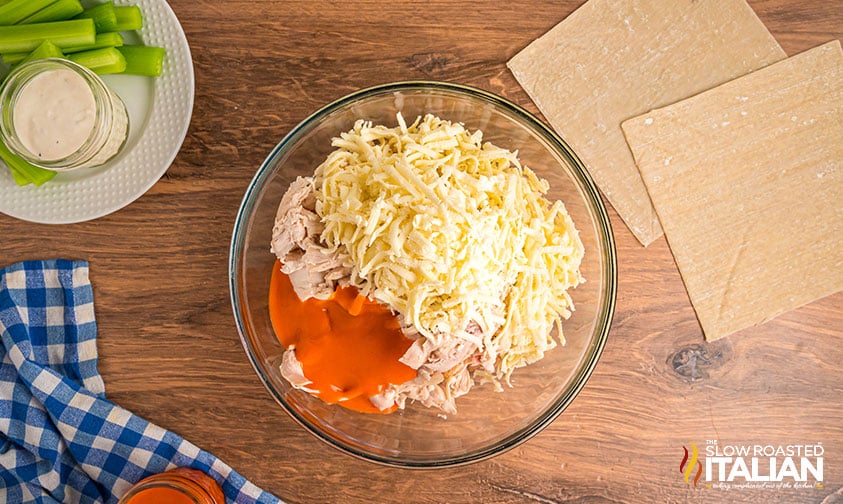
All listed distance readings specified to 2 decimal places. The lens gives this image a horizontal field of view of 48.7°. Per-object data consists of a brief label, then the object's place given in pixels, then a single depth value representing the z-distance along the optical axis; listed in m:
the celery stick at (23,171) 0.64
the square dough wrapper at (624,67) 0.67
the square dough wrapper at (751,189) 0.67
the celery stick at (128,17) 0.64
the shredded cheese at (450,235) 0.53
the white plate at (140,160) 0.65
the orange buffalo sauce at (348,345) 0.58
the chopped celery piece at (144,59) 0.64
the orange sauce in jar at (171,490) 0.64
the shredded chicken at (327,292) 0.57
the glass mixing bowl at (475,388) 0.62
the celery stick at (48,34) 0.63
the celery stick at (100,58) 0.64
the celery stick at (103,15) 0.64
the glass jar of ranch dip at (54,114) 0.63
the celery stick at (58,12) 0.64
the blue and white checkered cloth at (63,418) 0.67
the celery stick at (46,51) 0.63
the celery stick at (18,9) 0.63
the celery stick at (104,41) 0.64
